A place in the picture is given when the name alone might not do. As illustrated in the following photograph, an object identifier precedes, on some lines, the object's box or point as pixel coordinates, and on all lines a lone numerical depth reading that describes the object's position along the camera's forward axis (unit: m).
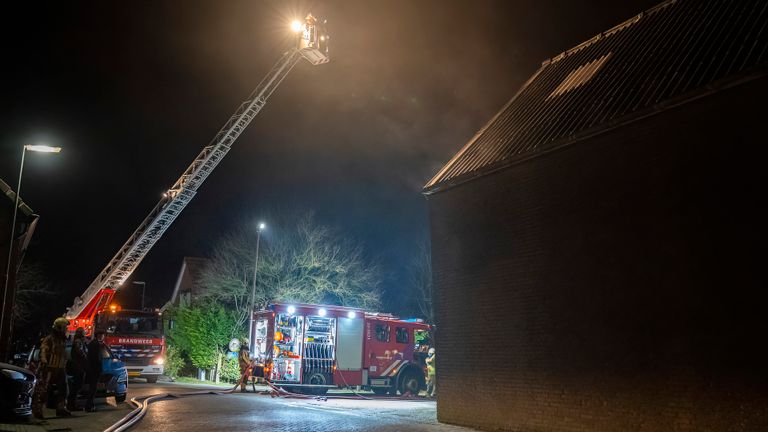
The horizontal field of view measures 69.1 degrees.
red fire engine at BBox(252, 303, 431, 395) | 19.03
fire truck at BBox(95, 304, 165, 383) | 22.66
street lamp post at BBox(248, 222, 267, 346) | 28.19
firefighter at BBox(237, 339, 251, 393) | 19.42
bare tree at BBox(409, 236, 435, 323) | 41.34
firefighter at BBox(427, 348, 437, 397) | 21.61
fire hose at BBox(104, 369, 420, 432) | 10.03
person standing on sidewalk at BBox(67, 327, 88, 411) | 11.91
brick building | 7.54
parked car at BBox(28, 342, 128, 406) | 12.88
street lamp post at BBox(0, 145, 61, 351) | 15.47
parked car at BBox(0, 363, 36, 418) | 9.27
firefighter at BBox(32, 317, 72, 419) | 10.71
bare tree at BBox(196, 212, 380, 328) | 31.31
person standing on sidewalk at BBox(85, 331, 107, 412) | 12.03
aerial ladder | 23.95
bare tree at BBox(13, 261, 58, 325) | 38.25
